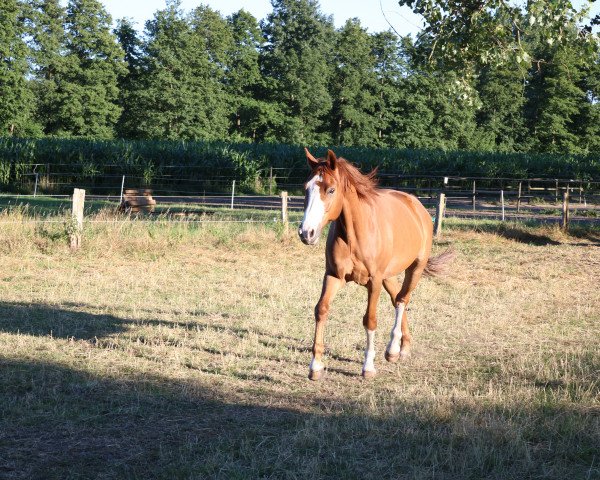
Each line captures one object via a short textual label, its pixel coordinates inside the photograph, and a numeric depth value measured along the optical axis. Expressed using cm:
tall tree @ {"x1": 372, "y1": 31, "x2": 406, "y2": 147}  6800
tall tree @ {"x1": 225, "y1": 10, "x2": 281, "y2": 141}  6494
